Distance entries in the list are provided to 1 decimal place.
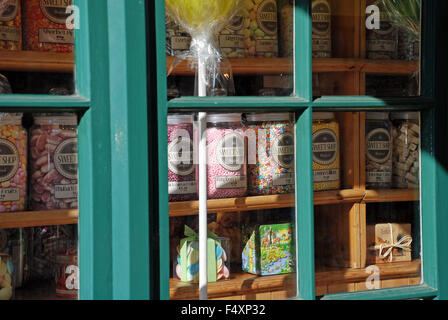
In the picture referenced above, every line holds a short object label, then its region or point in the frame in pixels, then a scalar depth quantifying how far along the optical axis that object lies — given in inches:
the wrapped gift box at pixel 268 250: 123.3
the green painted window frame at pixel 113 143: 113.3
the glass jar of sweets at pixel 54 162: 115.6
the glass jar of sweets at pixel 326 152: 124.6
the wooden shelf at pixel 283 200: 121.6
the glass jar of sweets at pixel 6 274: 117.2
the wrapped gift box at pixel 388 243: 128.6
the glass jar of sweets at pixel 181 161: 119.5
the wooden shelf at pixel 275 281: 120.7
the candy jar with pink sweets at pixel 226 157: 122.5
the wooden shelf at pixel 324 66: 123.4
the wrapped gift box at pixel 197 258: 120.5
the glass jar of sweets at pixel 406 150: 127.5
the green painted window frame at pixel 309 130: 115.2
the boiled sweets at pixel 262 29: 125.1
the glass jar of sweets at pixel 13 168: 118.3
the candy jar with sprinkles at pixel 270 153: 122.4
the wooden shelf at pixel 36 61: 116.3
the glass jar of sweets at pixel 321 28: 124.0
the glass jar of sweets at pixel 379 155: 128.9
